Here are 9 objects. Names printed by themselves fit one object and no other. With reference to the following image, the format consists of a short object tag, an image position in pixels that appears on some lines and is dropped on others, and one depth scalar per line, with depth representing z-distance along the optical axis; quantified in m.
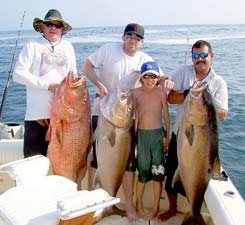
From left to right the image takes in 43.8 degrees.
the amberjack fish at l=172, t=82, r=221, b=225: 2.77
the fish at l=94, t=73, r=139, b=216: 2.98
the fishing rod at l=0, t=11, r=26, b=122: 4.32
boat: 1.70
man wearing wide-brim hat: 2.93
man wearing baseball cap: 3.11
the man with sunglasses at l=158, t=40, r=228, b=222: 2.94
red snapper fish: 2.85
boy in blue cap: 3.10
